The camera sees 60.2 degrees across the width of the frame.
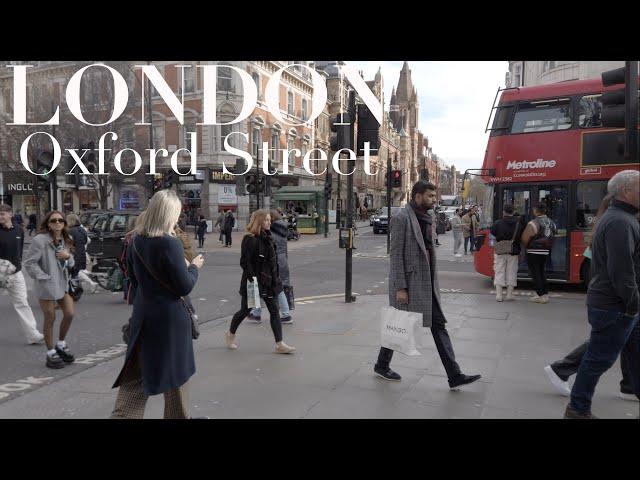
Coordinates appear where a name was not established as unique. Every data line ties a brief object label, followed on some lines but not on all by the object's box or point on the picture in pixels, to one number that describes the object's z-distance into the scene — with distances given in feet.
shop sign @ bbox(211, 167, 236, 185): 121.29
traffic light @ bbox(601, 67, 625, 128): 16.21
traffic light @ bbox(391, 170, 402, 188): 69.21
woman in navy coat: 10.56
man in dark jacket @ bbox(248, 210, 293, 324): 25.62
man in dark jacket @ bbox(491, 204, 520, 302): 31.71
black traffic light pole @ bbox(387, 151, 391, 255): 68.39
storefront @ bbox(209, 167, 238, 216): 121.70
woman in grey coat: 18.81
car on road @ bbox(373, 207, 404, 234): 114.23
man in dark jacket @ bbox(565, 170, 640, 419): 11.82
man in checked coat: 15.40
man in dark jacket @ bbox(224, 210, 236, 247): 80.18
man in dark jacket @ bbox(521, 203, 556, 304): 31.07
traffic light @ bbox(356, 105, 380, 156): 32.45
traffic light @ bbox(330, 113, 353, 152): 31.78
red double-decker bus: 34.91
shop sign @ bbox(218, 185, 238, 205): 123.44
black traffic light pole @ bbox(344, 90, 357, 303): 31.71
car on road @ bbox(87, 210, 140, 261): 53.36
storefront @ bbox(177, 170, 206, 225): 120.57
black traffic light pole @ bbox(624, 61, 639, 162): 14.53
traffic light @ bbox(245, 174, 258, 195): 83.05
